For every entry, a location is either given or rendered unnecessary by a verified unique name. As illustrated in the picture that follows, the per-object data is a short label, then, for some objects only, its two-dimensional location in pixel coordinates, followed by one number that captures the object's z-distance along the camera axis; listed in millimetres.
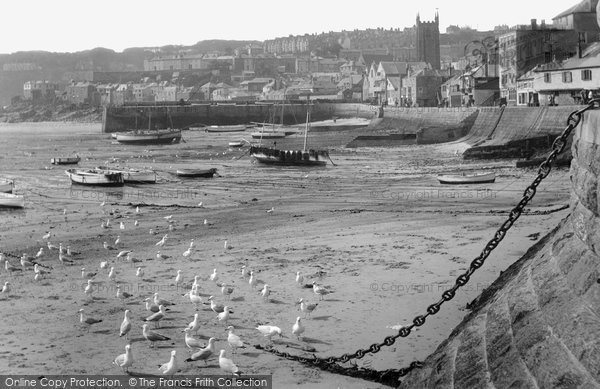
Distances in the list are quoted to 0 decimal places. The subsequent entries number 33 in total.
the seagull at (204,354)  11331
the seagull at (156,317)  13094
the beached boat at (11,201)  32500
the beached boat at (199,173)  44281
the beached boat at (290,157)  50000
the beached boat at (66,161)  57562
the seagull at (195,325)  12547
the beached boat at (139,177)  42125
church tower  159125
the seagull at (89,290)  15281
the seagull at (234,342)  11852
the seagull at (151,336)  12359
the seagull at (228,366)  10789
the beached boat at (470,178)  32281
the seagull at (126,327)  12617
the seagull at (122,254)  19447
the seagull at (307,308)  13392
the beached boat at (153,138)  84938
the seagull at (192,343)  11820
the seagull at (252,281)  15599
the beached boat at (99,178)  40969
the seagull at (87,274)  17114
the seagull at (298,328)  12234
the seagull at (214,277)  16328
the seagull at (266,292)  14484
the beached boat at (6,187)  36594
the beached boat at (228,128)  106875
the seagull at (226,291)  14906
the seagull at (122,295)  15180
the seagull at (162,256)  19406
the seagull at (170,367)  10742
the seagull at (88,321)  13482
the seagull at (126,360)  10977
